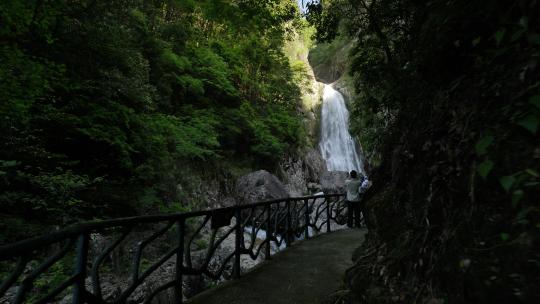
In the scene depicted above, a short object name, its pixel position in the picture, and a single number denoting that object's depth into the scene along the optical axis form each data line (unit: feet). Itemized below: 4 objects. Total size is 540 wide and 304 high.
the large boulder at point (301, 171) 64.54
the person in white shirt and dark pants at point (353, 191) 31.45
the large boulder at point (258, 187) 47.01
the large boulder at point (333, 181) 69.44
